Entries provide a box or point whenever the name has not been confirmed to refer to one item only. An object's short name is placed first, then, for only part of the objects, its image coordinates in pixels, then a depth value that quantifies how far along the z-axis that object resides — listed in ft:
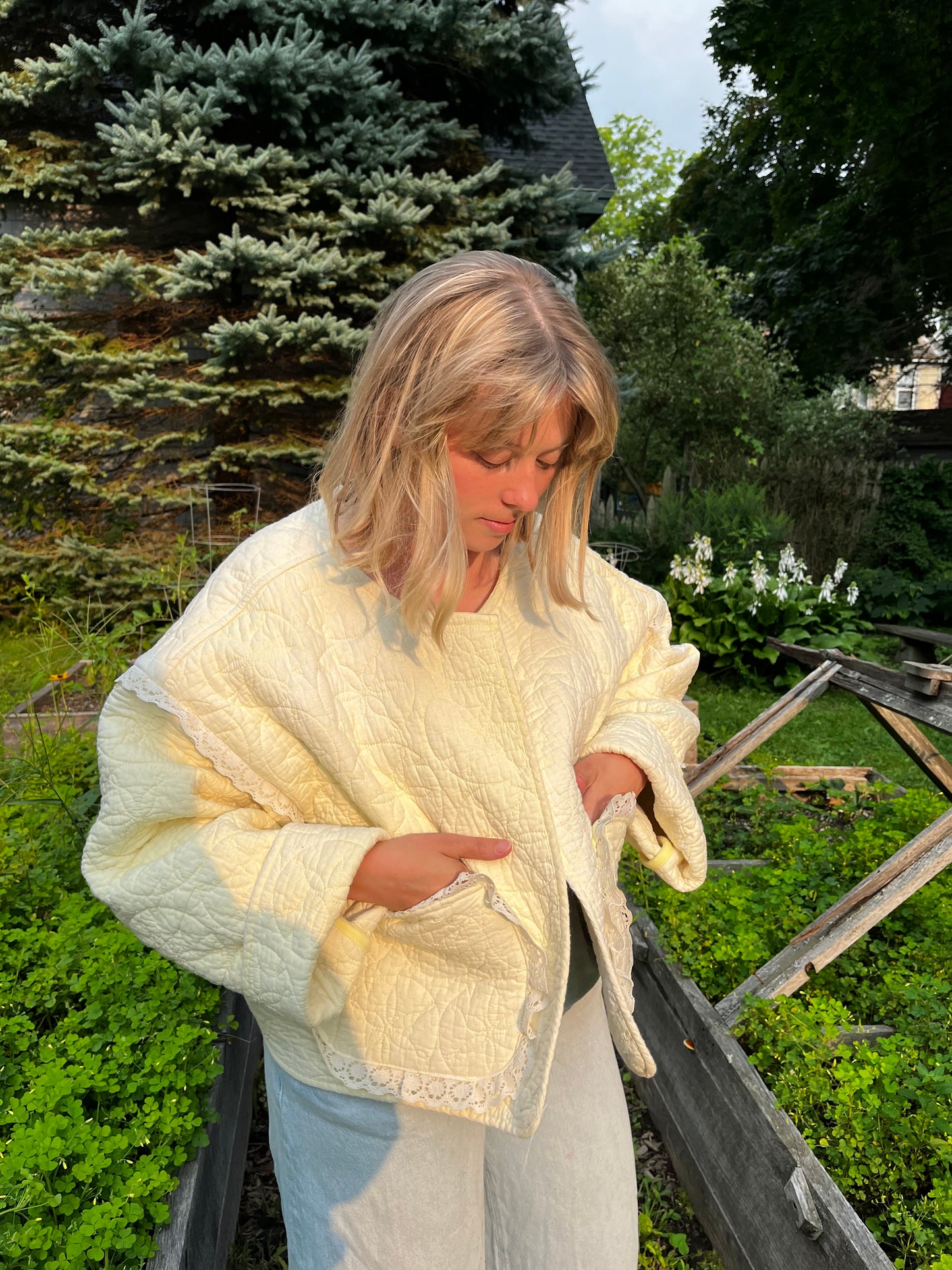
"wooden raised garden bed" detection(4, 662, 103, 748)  11.22
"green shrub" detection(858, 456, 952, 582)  35.70
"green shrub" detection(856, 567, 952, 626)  32.94
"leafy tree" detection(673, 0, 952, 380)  23.29
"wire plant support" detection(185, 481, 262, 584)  23.30
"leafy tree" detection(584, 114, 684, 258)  104.17
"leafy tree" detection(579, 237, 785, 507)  38.86
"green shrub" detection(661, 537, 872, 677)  23.56
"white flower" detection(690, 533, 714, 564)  22.47
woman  3.72
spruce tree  21.27
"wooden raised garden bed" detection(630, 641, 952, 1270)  6.11
